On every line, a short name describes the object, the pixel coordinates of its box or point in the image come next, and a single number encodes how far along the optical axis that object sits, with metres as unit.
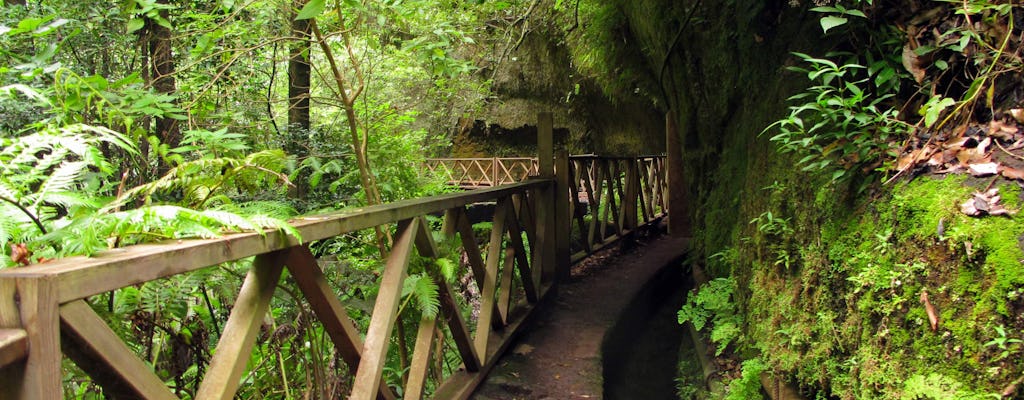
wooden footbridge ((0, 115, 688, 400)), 0.92
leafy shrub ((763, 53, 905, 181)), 2.17
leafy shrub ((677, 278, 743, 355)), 3.37
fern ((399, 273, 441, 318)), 2.41
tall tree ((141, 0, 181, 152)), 5.20
